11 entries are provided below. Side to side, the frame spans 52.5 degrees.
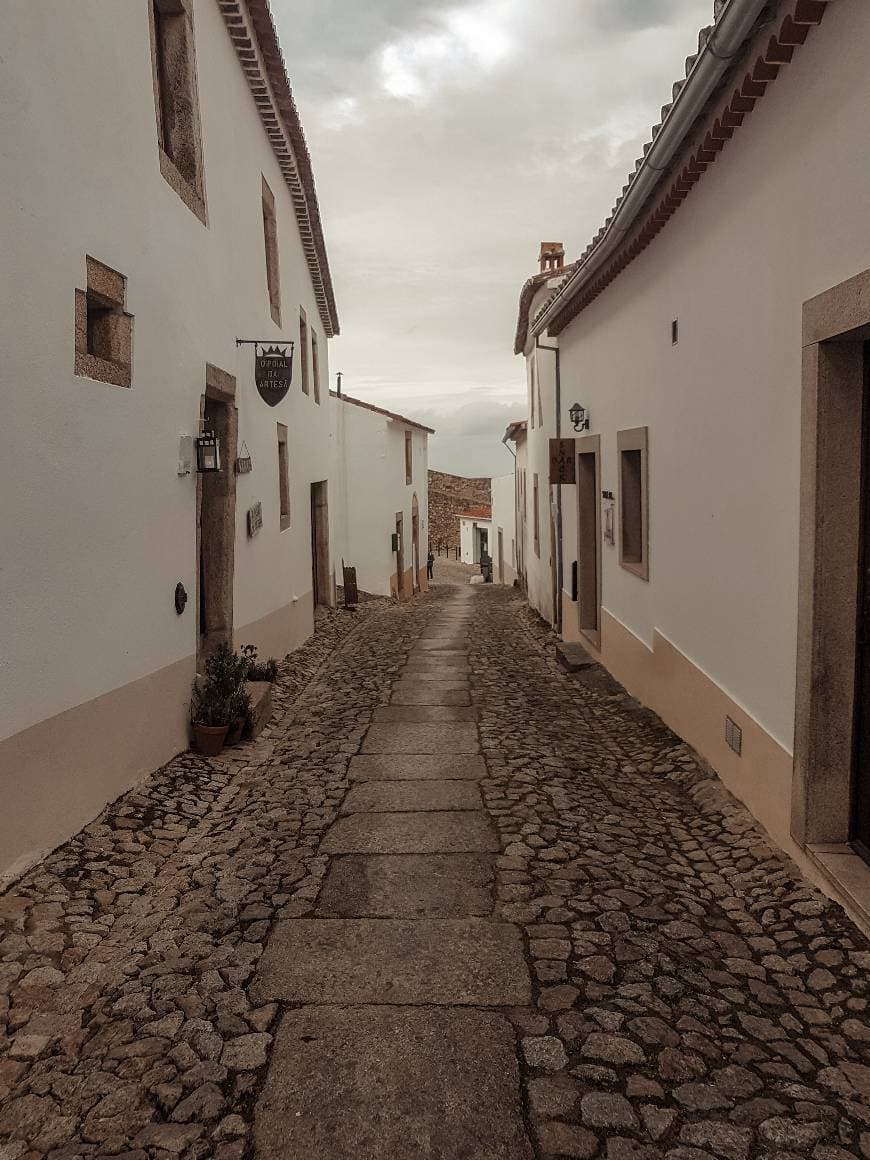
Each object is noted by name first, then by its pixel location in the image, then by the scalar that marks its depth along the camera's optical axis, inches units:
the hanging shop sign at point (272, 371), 321.4
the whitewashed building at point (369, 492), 882.1
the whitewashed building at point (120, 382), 157.9
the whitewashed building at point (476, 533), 1644.9
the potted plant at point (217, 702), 245.8
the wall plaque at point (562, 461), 419.6
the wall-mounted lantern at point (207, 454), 255.9
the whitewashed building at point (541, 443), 516.4
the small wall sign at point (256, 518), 335.9
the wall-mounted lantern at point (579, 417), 394.0
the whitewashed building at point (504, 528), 1117.3
